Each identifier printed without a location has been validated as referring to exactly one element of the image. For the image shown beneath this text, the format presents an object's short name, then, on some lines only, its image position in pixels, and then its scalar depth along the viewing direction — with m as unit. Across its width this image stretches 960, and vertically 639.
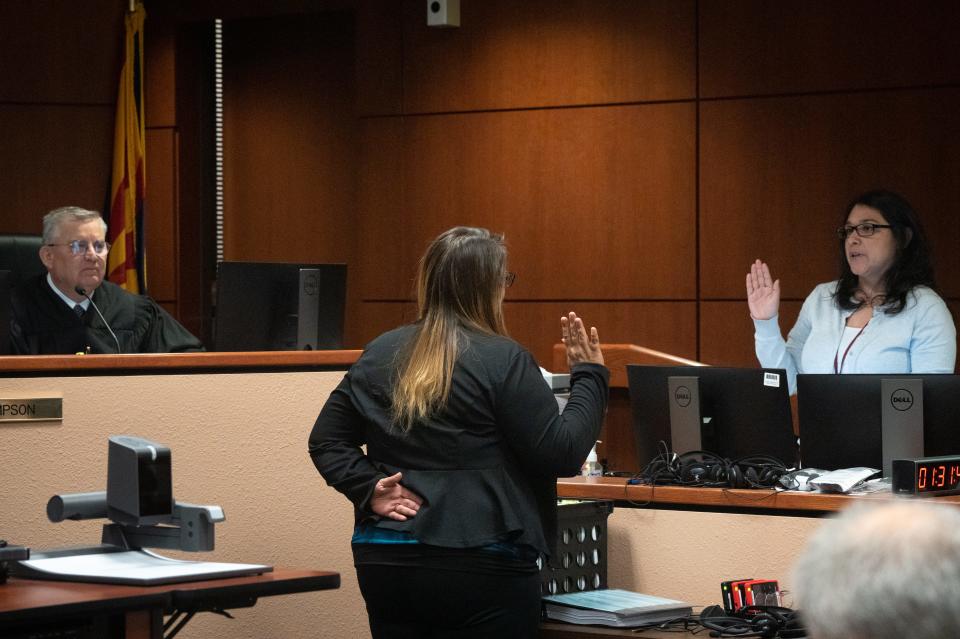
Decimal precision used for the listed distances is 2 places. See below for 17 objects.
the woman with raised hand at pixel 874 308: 6.90
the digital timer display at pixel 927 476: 5.14
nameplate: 6.23
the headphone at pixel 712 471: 5.54
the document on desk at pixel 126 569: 4.31
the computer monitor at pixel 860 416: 5.49
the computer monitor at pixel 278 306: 7.58
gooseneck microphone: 7.90
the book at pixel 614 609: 5.06
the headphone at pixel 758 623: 4.85
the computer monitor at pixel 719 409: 5.76
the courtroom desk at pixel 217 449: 6.27
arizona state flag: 12.05
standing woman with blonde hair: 4.68
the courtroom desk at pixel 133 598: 3.96
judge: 8.06
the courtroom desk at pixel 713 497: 5.25
